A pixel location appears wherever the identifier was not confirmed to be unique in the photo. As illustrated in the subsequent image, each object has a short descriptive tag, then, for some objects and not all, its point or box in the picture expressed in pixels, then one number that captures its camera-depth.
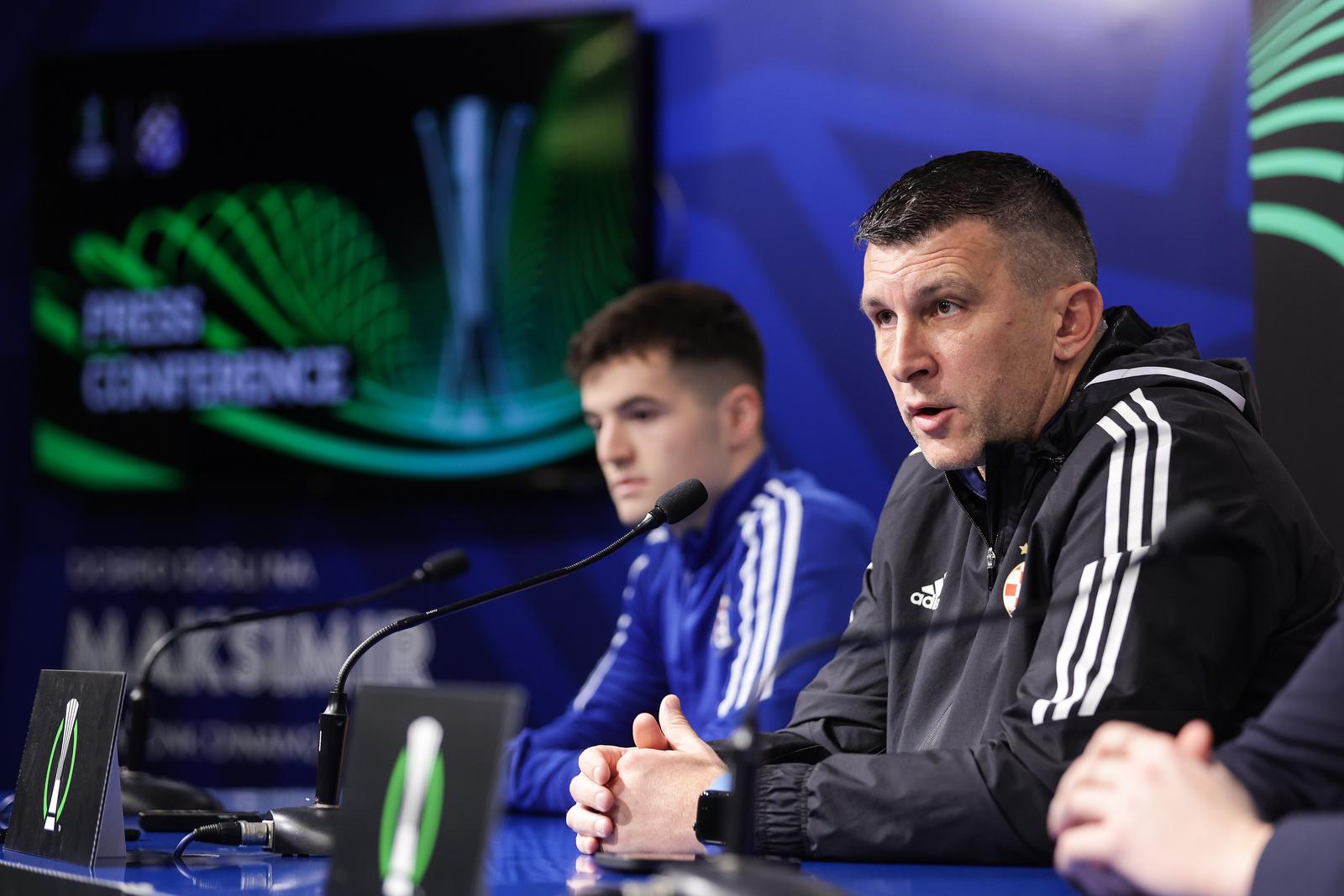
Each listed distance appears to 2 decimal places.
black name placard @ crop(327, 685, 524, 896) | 3.89
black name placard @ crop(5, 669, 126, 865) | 4.20
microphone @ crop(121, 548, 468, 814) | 4.57
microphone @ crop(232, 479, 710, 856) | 4.26
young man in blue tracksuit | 4.96
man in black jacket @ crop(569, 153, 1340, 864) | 4.12
